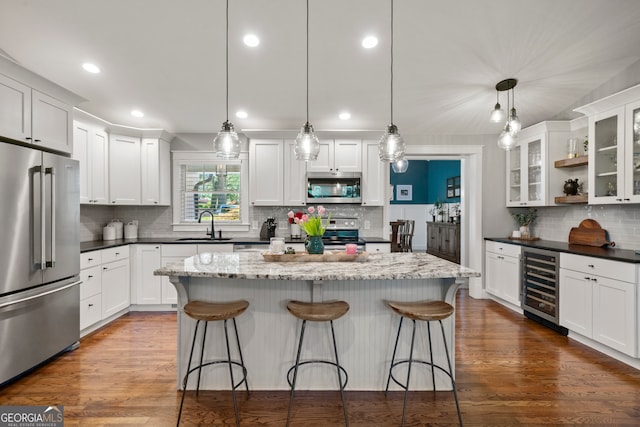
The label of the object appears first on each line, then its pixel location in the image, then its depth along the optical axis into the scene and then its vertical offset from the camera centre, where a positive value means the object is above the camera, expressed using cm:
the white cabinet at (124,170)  435 +57
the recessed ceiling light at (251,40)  296 +160
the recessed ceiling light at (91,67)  325 +147
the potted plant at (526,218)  476 -7
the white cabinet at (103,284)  344 -84
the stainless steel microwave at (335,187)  465 +37
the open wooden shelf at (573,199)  375 +18
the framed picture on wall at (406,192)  1080 +70
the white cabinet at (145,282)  430 -93
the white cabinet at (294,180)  468 +47
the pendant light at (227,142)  235 +51
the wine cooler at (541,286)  358 -85
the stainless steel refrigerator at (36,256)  241 -37
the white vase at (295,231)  475 -27
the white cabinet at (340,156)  470 +82
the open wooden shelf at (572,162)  375 +63
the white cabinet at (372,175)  470 +55
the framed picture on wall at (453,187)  844 +72
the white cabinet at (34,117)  248 +80
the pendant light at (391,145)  241 +51
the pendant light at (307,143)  244 +53
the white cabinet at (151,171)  455 +58
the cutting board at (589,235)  372 -25
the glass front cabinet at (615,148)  312 +68
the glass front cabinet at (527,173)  430 +58
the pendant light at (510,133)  288 +72
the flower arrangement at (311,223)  270 -9
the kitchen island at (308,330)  240 -87
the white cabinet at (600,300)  275 -81
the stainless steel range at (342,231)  463 -27
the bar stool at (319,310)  201 -64
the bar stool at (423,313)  202 -64
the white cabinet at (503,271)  424 -81
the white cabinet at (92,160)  383 +64
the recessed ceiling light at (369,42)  298 +160
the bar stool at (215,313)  205 -65
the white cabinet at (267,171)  469 +60
